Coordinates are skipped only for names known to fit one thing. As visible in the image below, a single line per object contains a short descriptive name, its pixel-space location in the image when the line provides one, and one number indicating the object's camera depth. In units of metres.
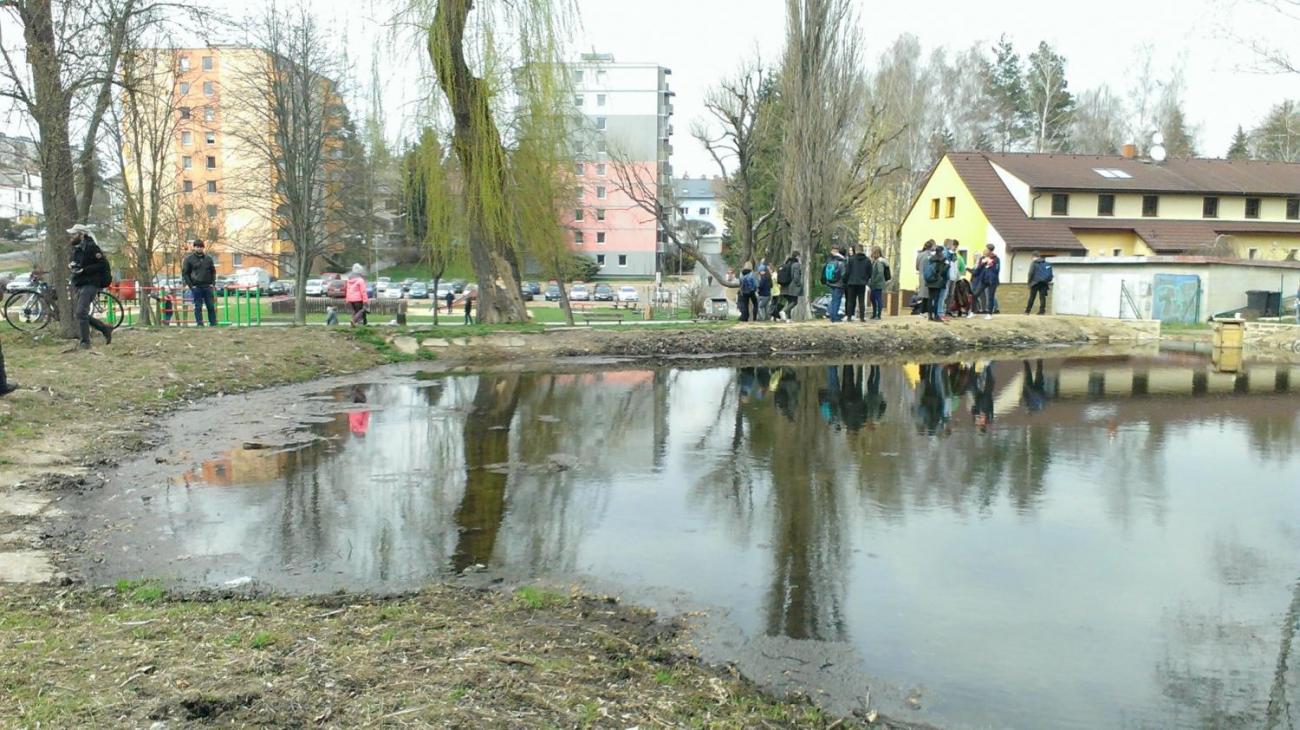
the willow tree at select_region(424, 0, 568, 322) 22.23
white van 73.71
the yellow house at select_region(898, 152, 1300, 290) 43.25
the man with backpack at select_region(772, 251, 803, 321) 24.89
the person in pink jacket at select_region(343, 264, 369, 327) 25.70
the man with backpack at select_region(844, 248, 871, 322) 22.72
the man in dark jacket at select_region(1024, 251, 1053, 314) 26.56
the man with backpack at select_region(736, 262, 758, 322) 25.19
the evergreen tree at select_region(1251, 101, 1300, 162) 59.91
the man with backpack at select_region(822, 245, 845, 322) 23.50
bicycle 17.22
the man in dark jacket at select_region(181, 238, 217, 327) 19.89
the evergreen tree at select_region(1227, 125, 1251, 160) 72.88
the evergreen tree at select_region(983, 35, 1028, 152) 68.69
